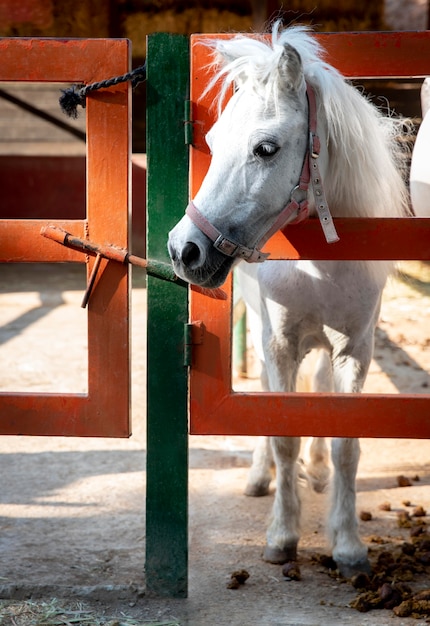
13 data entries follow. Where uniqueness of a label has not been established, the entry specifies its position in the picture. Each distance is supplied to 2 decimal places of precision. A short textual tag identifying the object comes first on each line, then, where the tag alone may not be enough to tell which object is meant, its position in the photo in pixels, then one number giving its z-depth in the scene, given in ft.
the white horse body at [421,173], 19.51
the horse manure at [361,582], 16.88
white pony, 13.20
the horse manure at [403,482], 23.81
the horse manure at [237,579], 16.76
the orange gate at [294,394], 14.38
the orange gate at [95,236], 14.32
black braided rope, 14.11
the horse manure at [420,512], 21.08
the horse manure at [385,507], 21.81
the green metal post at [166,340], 14.48
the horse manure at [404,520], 20.54
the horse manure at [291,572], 17.42
